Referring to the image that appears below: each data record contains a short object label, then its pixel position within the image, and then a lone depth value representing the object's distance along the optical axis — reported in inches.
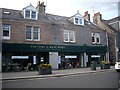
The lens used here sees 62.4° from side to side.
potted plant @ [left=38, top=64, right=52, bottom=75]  410.3
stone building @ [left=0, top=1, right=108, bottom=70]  526.1
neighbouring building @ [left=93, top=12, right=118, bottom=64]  754.3
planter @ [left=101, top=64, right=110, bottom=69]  537.0
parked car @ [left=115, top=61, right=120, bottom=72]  445.1
